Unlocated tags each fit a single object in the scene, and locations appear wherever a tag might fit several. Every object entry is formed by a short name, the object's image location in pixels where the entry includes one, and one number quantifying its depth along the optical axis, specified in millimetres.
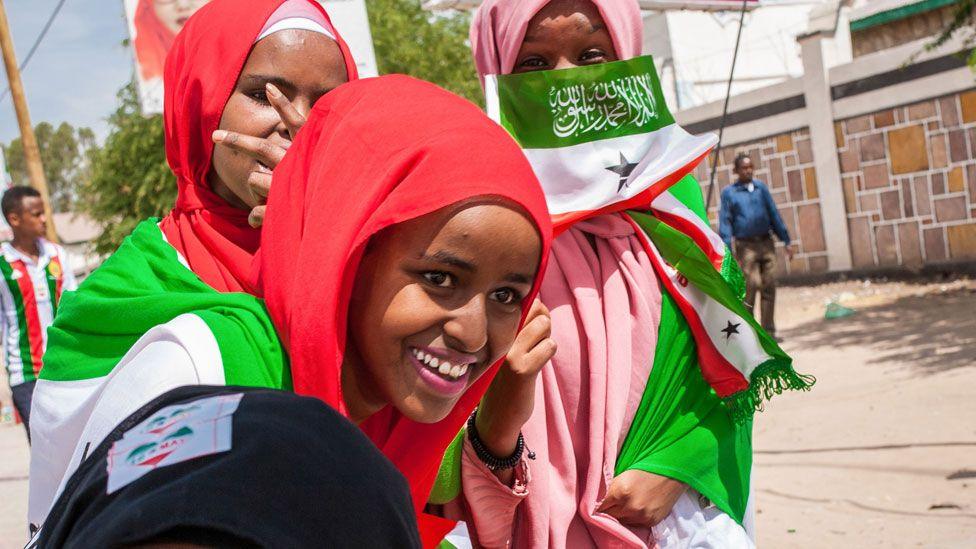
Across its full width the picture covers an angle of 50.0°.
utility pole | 14656
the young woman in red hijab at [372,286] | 1380
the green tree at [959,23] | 8539
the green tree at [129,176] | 15844
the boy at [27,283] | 6125
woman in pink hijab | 2055
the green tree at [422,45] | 19844
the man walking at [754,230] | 10211
